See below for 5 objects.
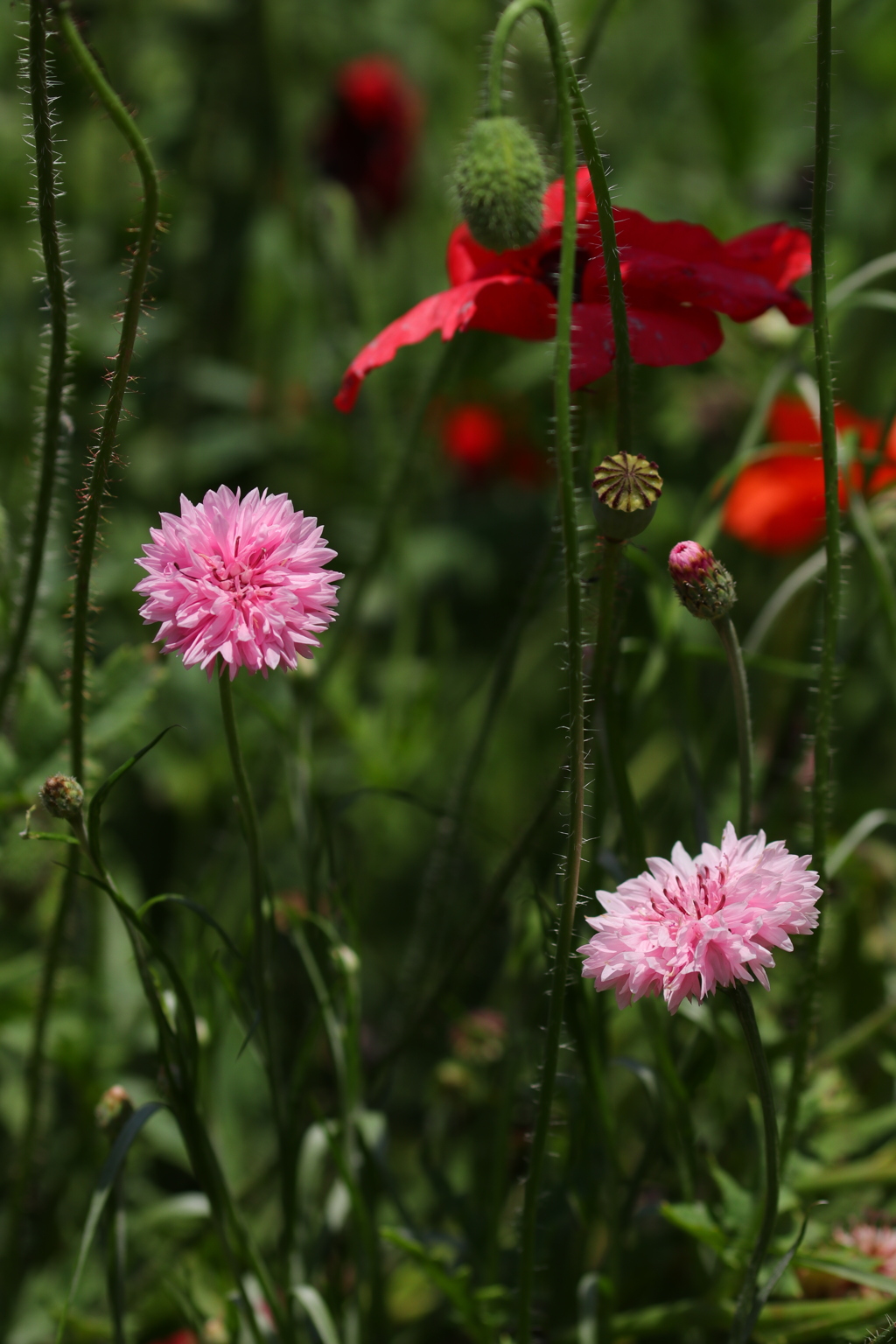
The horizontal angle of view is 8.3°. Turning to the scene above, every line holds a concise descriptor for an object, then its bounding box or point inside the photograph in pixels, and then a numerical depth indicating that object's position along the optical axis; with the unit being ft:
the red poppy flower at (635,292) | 3.77
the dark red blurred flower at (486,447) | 8.16
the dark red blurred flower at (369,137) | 7.94
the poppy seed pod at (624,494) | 3.65
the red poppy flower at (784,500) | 5.29
